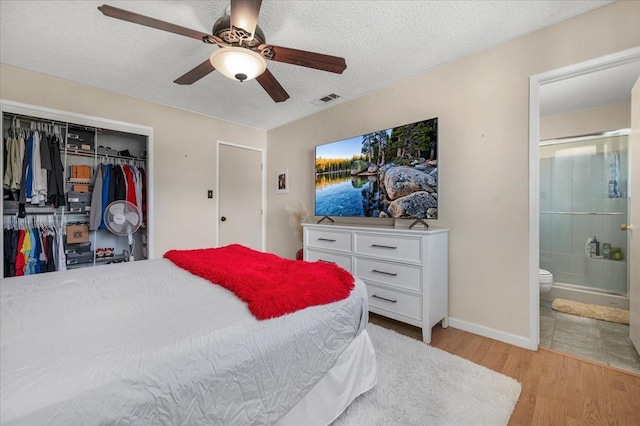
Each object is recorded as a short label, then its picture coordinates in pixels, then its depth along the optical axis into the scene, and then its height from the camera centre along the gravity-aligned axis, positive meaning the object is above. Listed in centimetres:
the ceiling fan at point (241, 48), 138 +99
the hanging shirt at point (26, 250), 261 -37
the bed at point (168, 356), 65 -42
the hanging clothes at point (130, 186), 322 +31
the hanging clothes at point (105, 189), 308 +26
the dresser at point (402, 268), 209 -49
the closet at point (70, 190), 260 +24
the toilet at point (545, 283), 294 -79
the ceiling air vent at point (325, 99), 308 +133
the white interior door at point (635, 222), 185 -8
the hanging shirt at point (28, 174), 259 +37
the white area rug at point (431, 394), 133 -102
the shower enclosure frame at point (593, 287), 286 -80
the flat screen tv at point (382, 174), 239 +38
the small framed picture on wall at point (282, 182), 403 +45
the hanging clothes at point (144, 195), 329 +21
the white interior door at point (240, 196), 391 +24
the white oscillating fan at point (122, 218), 301 -7
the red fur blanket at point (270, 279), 110 -34
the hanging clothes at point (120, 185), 316 +32
